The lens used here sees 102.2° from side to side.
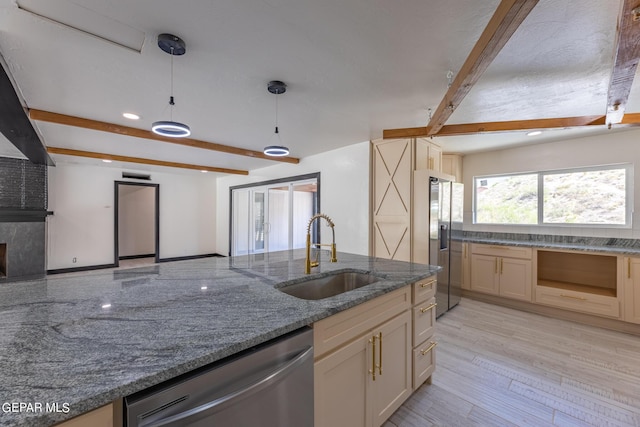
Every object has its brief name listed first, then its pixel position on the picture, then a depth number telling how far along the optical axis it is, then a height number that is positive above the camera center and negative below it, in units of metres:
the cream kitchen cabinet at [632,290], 2.90 -0.85
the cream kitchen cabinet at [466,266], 4.07 -0.82
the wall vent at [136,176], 6.27 +0.91
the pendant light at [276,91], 2.14 +1.06
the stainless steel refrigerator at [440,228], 3.29 -0.19
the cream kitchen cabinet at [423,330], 1.88 -0.89
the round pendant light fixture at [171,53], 1.58 +1.05
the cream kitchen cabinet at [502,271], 3.58 -0.82
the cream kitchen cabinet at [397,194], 3.53 +0.29
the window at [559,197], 3.45 +0.27
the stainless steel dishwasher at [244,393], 0.76 -0.62
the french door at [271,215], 5.46 -0.03
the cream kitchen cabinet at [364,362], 1.26 -0.84
